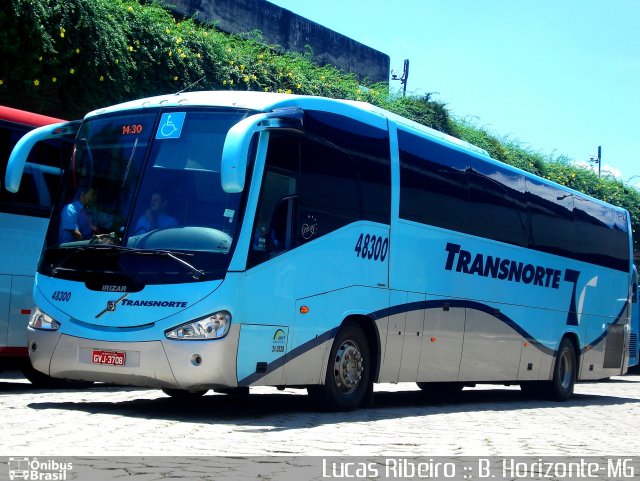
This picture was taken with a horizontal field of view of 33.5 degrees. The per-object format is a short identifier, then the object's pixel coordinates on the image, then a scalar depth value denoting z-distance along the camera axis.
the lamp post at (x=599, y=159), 67.97
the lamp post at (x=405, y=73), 52.17
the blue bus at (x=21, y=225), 12.97
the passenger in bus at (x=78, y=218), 10.62
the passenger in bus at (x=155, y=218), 10.20
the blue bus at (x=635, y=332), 27.19
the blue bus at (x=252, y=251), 9.94
